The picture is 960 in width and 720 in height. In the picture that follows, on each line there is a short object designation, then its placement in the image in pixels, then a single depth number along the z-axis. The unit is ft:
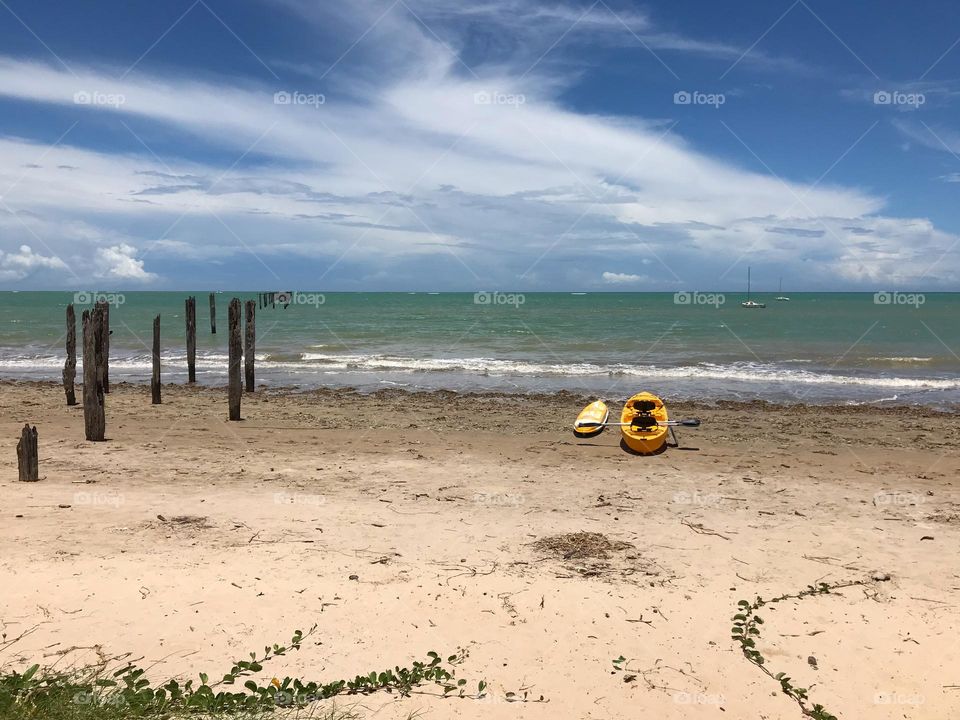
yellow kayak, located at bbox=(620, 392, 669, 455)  43.47
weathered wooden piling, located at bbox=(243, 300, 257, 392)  69.97
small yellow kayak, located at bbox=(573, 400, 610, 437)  48.98
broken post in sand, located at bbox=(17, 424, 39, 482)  32.24
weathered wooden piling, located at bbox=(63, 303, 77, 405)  59.99
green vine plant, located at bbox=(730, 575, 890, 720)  16.02
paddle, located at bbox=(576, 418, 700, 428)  44.78
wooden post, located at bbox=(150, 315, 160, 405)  61.31
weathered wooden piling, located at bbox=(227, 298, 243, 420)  54.39
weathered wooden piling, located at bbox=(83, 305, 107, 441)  43.06
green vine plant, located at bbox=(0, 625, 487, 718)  14.08
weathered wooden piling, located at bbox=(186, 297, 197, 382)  74.54
